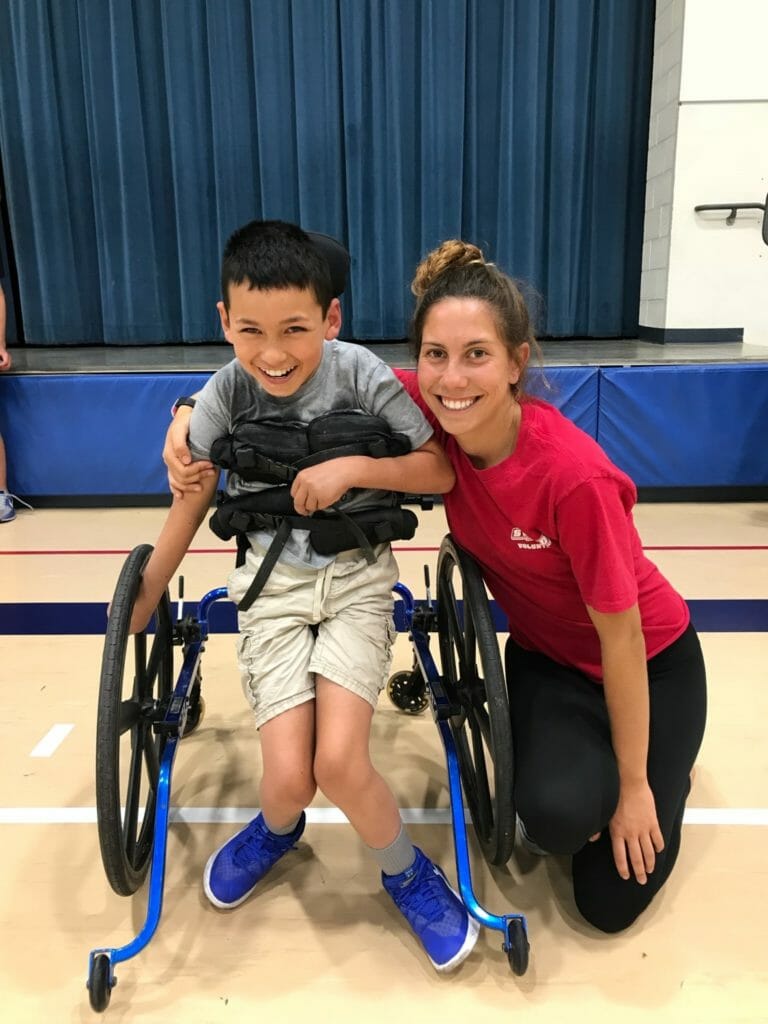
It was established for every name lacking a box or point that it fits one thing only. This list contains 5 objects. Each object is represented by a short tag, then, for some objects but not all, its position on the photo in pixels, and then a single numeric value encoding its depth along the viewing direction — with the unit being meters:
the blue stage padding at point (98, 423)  3.51
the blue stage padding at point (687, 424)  3.48
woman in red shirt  1.18
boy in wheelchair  1.22
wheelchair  1.15
